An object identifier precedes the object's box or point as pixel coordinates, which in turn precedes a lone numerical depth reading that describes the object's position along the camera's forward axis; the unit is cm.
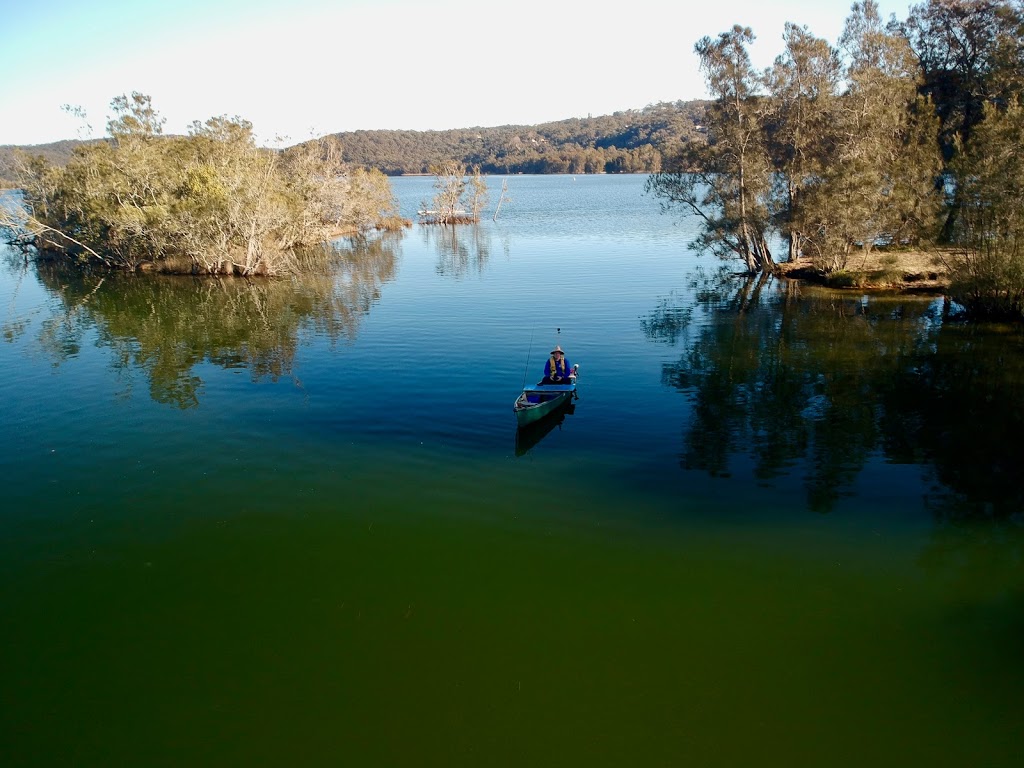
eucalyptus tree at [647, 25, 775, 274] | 4484
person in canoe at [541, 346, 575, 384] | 2397
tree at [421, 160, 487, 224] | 9969
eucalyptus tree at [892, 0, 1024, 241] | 4416
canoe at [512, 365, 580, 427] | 2072
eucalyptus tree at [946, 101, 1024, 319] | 3019
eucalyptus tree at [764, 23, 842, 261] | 4375
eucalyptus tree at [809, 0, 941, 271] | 4112
